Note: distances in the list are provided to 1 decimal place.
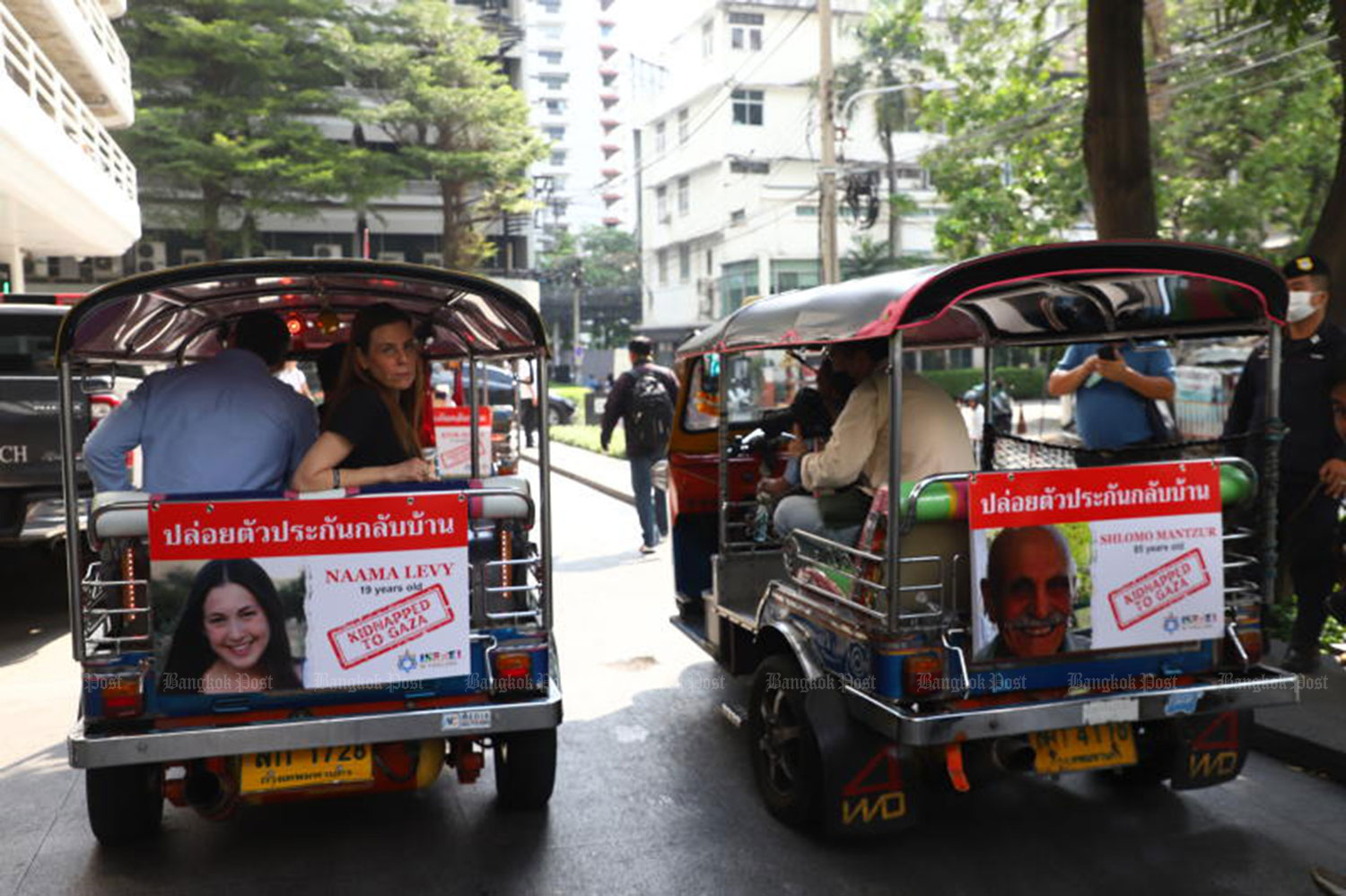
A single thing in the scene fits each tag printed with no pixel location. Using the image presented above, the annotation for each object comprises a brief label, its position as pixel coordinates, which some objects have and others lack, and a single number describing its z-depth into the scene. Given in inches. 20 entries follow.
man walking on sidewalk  405.7
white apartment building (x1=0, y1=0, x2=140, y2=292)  501.4
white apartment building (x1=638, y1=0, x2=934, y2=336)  1740.9
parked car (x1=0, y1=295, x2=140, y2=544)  293.0
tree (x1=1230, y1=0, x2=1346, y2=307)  268.5
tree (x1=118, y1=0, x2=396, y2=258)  1075.9
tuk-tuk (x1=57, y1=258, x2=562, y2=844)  145.0
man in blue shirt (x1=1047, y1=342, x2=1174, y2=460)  236.2
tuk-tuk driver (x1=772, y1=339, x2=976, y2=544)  171.6
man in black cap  213.9
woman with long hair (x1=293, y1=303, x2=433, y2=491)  162.7
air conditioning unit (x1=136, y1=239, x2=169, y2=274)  1389.0
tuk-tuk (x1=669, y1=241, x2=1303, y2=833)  150.6
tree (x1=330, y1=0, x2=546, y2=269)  1242.0
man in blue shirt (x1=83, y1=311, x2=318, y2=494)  166.6
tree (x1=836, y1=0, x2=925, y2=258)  1542.8
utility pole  733.3
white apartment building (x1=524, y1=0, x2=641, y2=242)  3988.7
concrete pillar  677.8
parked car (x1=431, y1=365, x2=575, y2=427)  676.2
